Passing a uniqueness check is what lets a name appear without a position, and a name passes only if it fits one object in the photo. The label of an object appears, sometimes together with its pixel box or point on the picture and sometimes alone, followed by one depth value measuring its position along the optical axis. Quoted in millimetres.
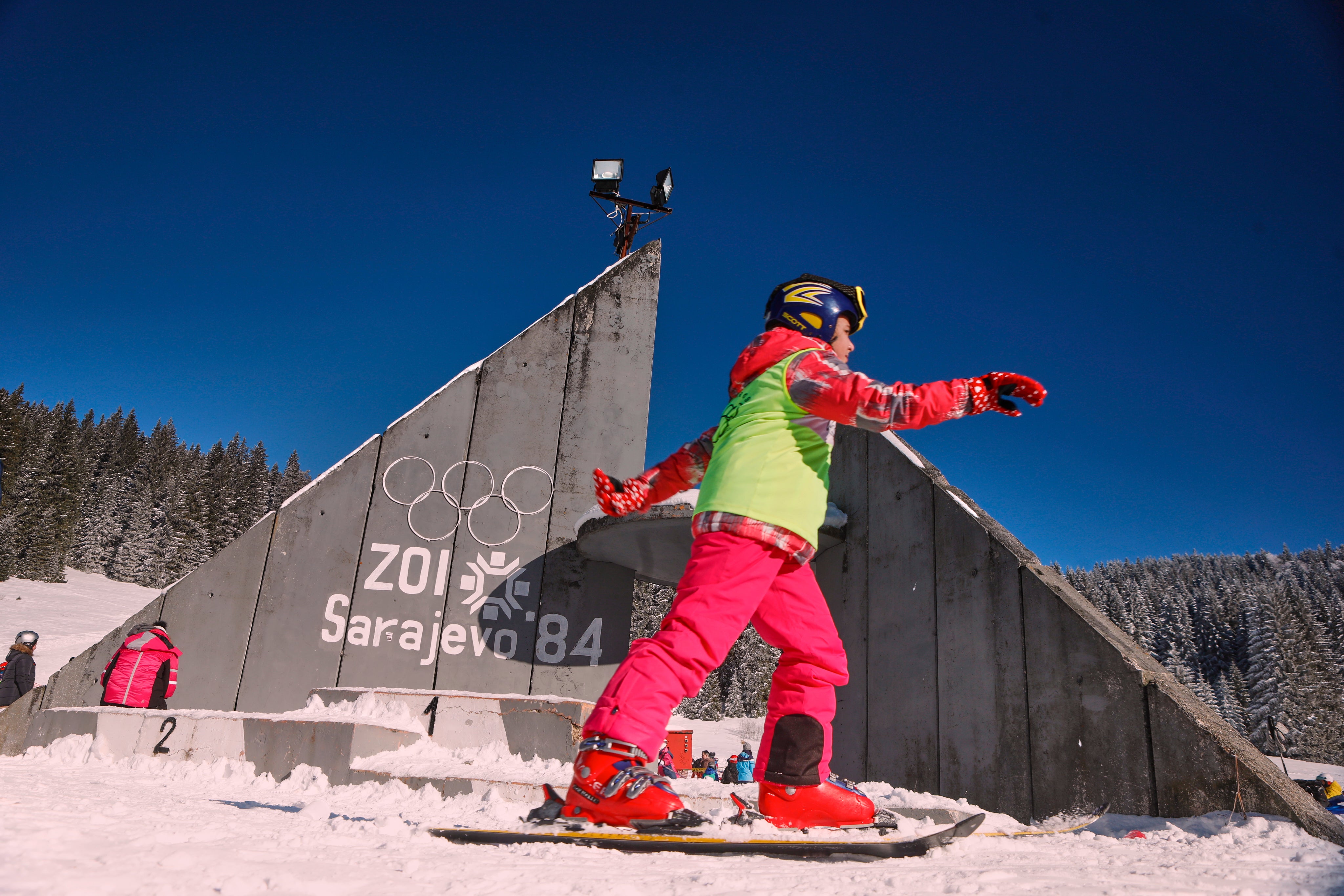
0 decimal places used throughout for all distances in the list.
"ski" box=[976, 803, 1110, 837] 2793
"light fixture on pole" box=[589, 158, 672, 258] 7629
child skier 1893
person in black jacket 7230
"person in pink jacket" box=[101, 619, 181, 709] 5090
